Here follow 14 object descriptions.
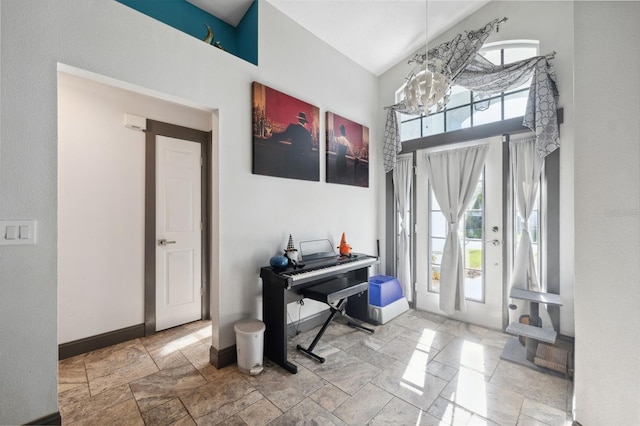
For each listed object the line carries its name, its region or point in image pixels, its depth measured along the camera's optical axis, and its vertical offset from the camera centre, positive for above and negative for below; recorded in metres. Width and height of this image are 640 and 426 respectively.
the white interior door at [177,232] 2.86 -0.22
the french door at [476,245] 2.92 -0.39
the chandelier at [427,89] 1.87 +0.93
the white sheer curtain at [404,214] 3.63 -0.01
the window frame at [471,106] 2.82 +1.36
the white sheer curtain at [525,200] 2.65 +0.14
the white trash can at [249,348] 2.12 -1.14
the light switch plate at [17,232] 1.40 -0.11
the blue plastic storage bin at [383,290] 3.17 -0.99
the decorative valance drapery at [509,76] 2.42 +1.45
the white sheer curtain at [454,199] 3.05 +0.17
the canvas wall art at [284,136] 2.48 +0.83
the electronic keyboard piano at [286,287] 2.21 -0.73
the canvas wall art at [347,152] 3.23 +0.84
